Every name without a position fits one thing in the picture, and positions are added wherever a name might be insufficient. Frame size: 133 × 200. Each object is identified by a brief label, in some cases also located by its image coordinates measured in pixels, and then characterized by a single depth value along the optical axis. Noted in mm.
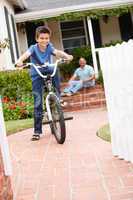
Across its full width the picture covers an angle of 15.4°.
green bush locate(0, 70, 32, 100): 13992
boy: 7363
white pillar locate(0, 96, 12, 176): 4027
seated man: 15509
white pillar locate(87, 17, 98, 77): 17734
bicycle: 7075
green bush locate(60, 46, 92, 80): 18797
